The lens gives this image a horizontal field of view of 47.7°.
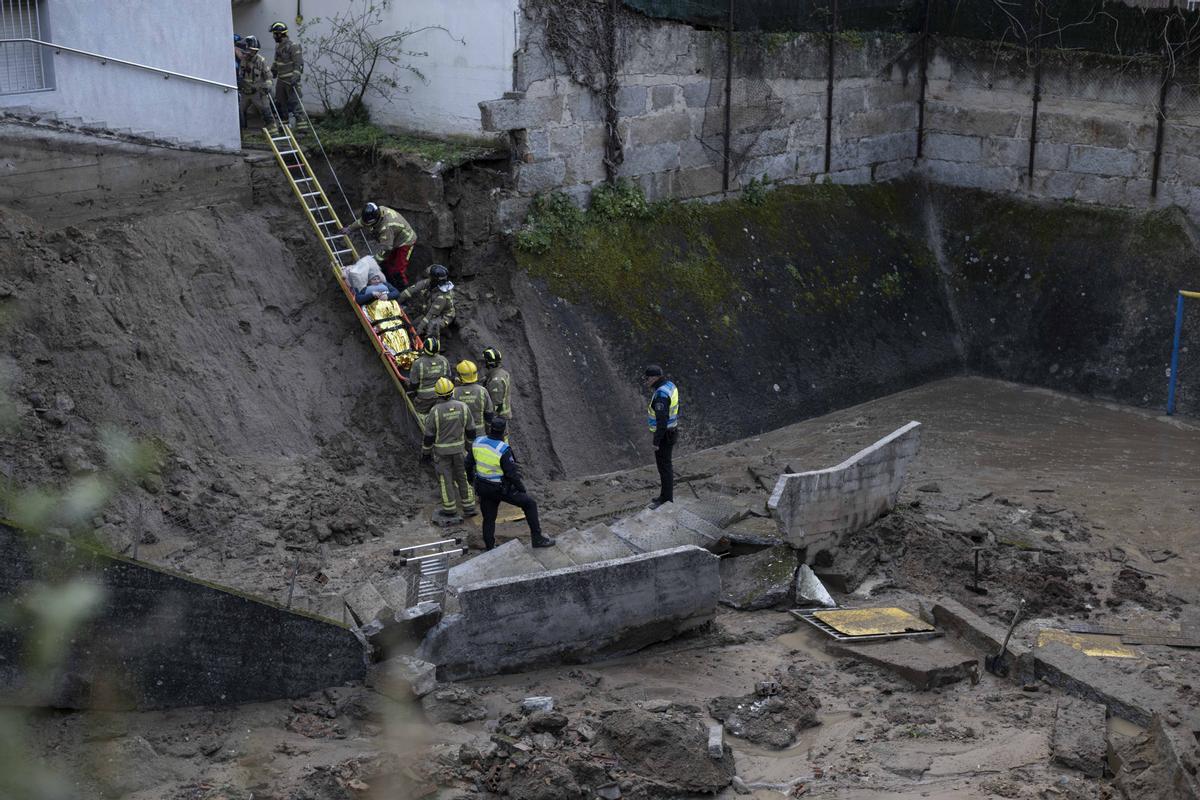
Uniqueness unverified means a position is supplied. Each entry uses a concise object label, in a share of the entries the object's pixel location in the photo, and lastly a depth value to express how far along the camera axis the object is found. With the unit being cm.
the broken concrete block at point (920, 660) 1091
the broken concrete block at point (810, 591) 1247
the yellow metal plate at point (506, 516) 1418
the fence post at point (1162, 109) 1855
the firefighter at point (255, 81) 1702
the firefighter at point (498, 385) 1464
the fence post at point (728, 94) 1858
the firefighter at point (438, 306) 1539
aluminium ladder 1503
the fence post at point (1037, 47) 1975
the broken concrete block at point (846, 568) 1288
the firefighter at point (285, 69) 1769
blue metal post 1766
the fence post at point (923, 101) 2102
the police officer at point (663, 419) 1406
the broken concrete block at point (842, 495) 1265
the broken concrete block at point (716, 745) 956
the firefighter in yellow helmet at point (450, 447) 1384
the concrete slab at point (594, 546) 1267
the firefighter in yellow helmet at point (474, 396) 1405
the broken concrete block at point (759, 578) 1244
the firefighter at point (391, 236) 1577
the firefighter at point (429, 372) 1446
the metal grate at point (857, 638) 1156
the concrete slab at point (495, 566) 1199
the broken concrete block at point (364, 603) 1129
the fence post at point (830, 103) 1994
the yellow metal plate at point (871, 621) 1170
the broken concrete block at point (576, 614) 1088
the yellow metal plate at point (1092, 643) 1141
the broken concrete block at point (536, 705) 1045
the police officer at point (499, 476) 1273
